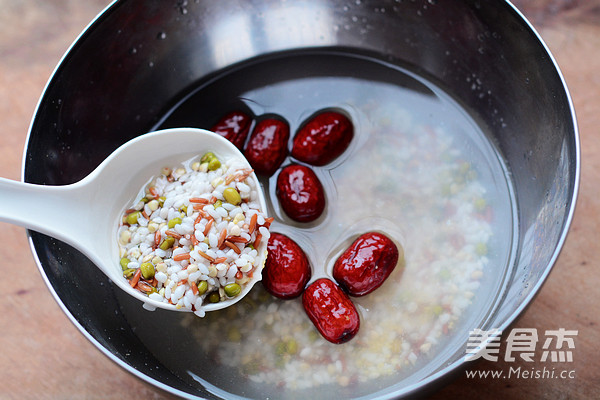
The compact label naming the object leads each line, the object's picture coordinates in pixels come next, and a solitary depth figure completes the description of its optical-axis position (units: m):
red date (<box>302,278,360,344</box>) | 0.45
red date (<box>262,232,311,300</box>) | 0.45
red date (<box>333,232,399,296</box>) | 0.45
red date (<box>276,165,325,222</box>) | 0.47
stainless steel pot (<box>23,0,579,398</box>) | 0.45
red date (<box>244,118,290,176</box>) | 0.48
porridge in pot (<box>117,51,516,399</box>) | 0.46
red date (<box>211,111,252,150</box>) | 0.49
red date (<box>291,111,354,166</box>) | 0.48
